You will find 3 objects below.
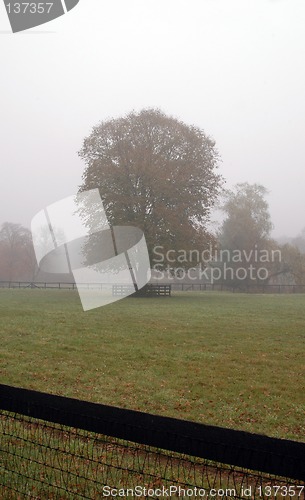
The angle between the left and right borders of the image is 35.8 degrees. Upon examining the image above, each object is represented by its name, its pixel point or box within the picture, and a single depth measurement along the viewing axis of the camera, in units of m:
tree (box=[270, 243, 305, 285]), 61.06
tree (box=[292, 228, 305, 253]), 111.71
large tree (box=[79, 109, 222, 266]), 39.94
